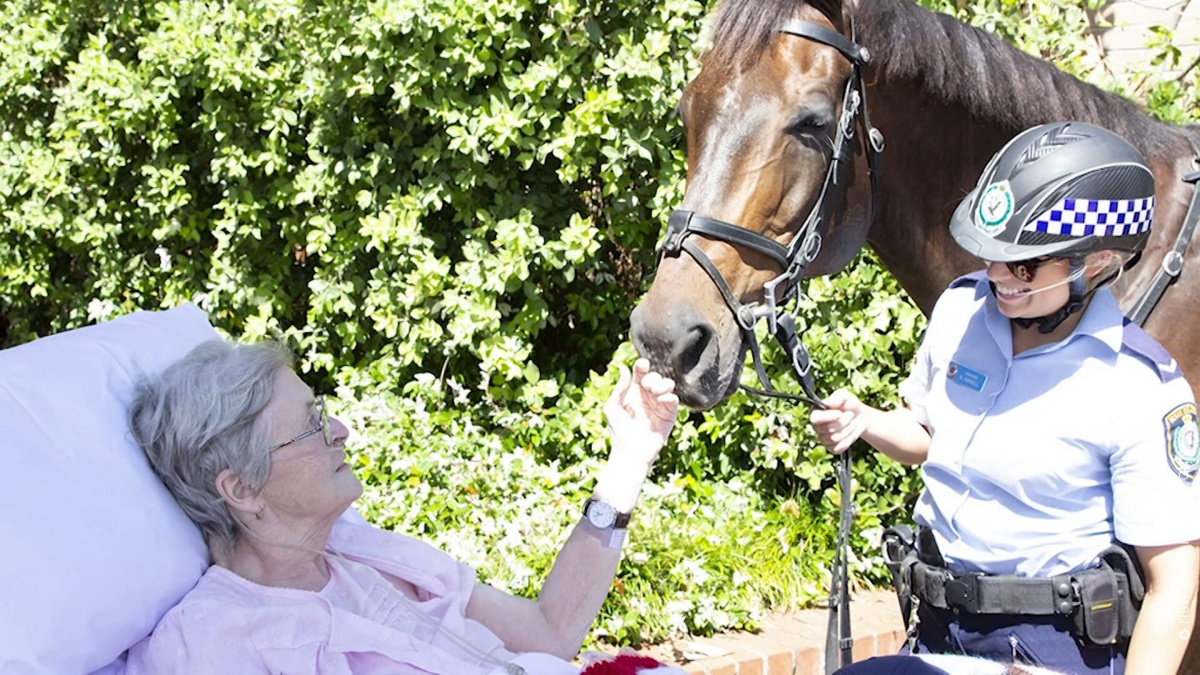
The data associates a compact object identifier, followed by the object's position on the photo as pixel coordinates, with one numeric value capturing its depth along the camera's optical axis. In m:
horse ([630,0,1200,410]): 4.67
